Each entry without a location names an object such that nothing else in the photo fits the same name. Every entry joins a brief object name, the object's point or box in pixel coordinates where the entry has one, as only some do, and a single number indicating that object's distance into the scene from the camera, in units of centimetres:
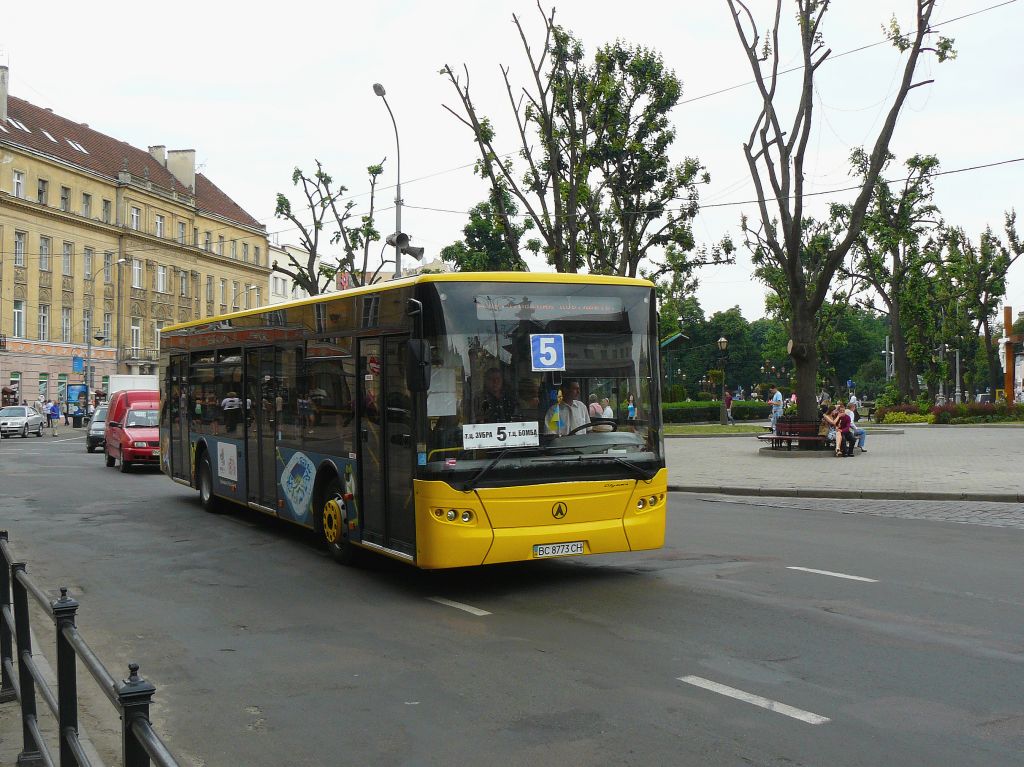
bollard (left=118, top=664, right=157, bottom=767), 268
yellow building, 6406
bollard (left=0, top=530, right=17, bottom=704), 531
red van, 2530
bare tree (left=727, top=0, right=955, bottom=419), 2550
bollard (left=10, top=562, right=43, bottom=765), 454
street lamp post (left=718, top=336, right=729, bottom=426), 4531
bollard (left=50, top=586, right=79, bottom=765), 372
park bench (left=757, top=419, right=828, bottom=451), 2678
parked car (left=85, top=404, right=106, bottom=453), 3478
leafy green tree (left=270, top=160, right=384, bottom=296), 4231
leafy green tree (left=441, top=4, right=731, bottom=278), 2836
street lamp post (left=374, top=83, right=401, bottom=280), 3219
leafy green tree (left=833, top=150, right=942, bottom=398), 4800
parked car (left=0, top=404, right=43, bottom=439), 4878
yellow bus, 888
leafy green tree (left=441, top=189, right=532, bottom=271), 6355
